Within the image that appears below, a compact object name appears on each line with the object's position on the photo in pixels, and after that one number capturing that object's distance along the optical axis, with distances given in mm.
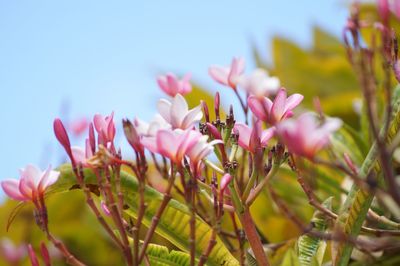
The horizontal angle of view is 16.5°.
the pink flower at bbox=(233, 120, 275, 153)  1445
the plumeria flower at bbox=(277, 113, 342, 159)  1240
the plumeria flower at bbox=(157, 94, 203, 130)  1431
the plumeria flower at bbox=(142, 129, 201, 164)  1362
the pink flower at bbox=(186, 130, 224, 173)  1381
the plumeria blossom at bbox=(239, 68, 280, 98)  1318
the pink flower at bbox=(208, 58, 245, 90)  1577
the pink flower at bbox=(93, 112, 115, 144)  1447
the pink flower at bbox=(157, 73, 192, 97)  1649
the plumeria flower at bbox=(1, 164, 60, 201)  1424
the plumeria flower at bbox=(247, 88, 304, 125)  1403
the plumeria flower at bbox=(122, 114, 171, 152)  1377
